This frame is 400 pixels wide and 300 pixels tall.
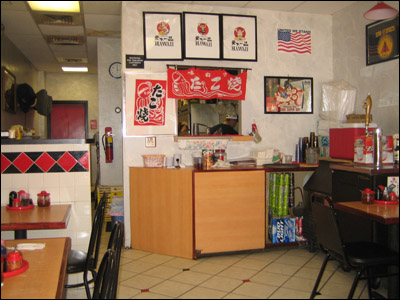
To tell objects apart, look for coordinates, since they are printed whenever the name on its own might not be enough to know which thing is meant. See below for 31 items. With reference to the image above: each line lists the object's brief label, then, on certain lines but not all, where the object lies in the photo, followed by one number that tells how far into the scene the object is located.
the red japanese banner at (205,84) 4.47
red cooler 3.94
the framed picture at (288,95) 4.85
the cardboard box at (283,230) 4.28
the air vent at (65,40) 6.00
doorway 9.52
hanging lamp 3.40
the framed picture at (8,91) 5.52
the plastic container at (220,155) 4.34
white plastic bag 4.56
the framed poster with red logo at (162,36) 4.50
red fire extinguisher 5.44
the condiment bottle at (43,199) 2.92
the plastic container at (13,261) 1.54
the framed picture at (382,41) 3.93
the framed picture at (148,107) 4.51
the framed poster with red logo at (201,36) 4.59
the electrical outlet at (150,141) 4.55
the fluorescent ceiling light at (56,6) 4.43
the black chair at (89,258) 2.55
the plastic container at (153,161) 4.32
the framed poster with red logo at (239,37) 4.71
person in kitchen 4.73
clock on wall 6.36
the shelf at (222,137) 4.48
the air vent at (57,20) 4.92
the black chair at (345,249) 2.54
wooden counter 3.96
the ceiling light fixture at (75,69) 8.76
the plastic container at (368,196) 2.97
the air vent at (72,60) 7.72
